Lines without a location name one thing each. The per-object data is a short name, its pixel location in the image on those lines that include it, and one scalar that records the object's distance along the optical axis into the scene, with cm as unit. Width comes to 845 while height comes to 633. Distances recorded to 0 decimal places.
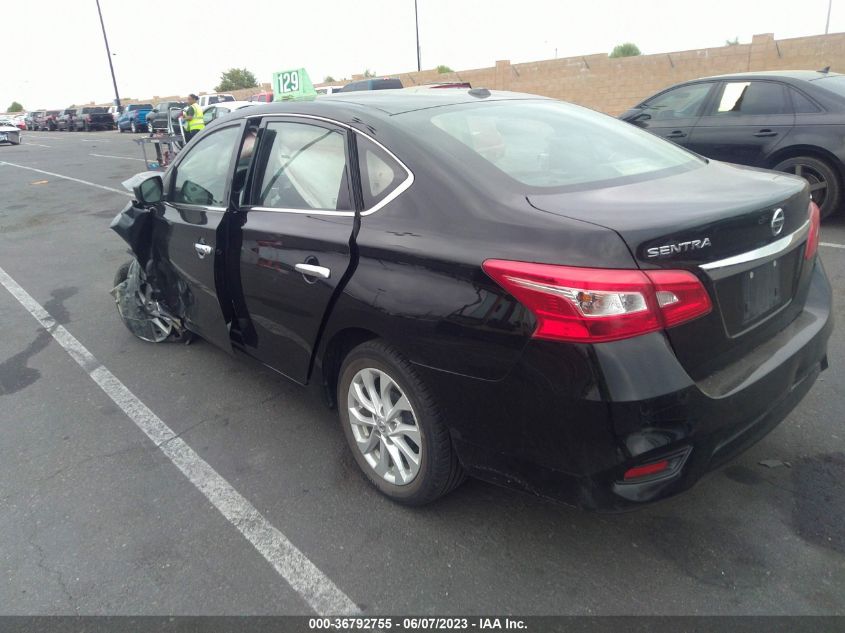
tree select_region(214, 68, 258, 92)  7456
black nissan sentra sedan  197
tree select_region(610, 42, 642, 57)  4773
